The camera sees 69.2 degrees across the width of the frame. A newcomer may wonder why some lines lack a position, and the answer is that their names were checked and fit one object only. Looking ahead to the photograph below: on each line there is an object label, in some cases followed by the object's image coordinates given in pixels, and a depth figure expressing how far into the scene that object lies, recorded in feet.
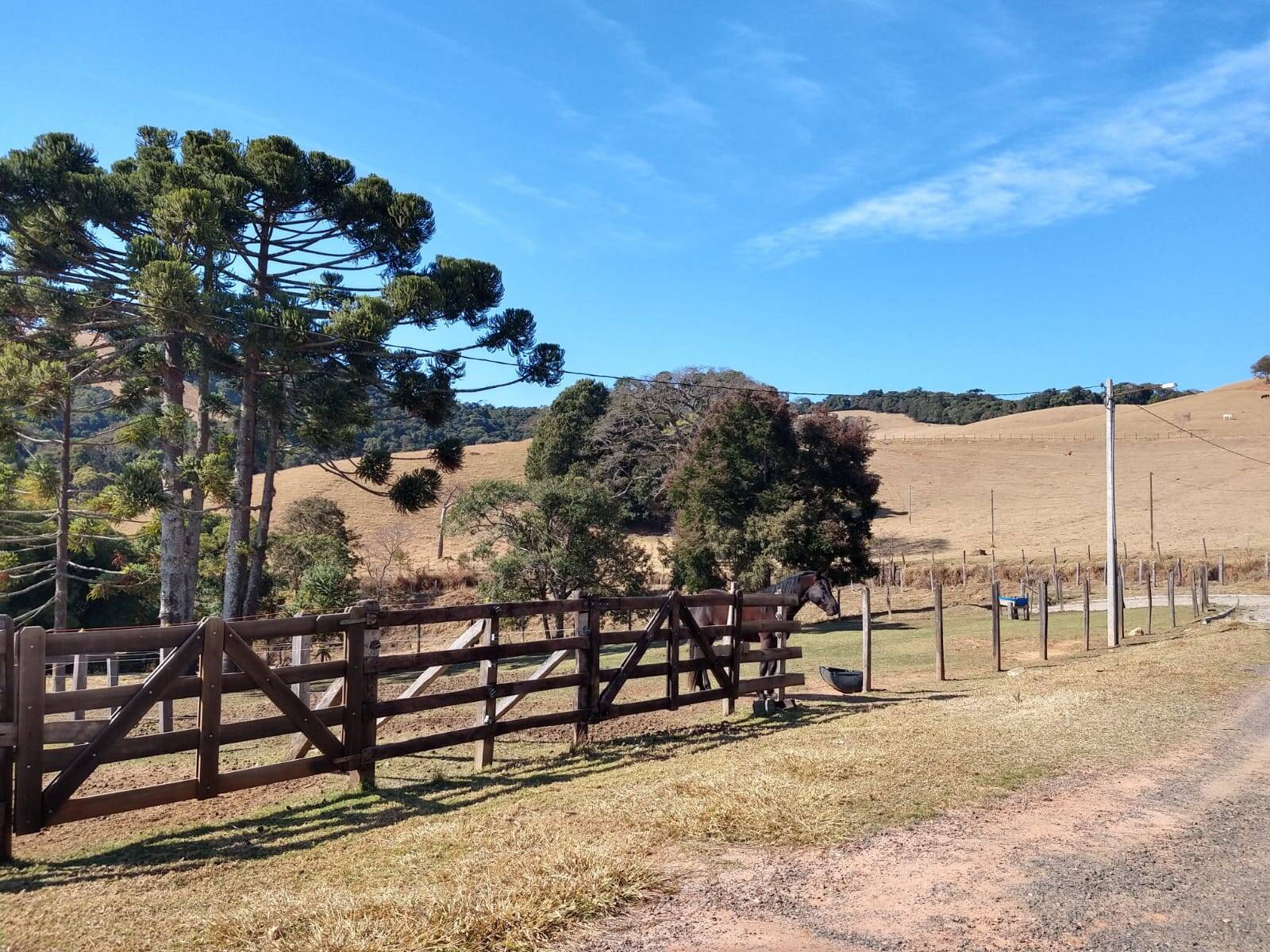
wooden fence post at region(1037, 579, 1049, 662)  56.90
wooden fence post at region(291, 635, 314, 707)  35.12
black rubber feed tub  43.45
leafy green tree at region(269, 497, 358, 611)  78.33
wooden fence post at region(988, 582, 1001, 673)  52.11
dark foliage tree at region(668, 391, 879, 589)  108.27
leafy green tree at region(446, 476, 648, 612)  90.63
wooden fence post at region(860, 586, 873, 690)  44.33
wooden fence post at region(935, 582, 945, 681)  49.14
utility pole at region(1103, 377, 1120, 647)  63.52
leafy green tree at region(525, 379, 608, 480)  189.98
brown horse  38.45
